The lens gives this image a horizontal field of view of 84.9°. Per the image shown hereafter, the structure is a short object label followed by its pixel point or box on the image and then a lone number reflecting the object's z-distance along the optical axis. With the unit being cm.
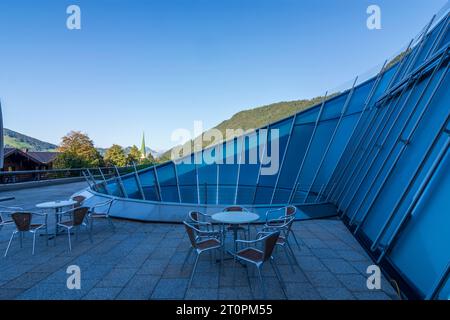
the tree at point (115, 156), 4331
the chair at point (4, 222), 478
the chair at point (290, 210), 507
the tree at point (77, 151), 2600
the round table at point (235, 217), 419
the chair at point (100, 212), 590
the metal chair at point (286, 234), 416
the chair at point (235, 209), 555
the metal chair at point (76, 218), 497
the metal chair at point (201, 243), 370
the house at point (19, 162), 2718
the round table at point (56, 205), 547
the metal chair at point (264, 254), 322
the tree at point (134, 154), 4966
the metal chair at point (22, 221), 461
